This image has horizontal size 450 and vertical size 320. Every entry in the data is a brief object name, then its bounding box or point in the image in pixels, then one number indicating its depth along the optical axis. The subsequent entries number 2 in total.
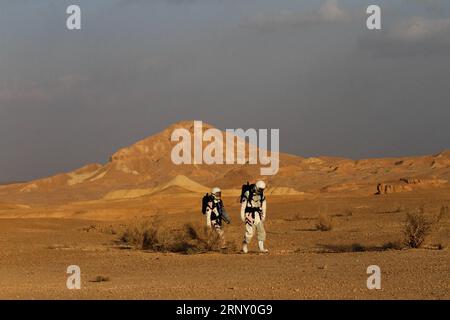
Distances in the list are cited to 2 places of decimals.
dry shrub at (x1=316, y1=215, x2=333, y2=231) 31.28
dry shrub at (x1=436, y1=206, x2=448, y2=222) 32.58
